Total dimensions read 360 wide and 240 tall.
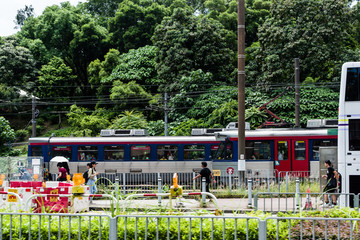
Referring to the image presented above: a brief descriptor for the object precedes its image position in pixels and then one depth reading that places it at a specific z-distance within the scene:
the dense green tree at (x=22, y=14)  75.12
